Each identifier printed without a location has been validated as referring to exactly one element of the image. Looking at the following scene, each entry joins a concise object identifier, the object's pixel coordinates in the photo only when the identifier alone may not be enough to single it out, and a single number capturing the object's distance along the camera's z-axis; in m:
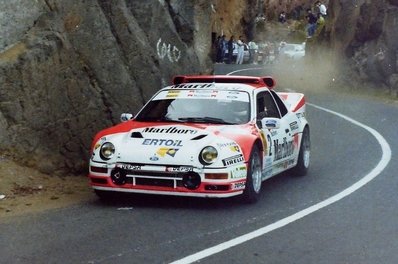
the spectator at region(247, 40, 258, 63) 54.60
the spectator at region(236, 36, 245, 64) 51.78
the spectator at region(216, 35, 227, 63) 51.31
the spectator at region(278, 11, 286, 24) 78.94
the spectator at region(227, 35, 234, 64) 51.19
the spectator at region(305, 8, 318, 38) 47.03
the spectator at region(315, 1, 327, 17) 51.34
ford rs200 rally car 9.06
